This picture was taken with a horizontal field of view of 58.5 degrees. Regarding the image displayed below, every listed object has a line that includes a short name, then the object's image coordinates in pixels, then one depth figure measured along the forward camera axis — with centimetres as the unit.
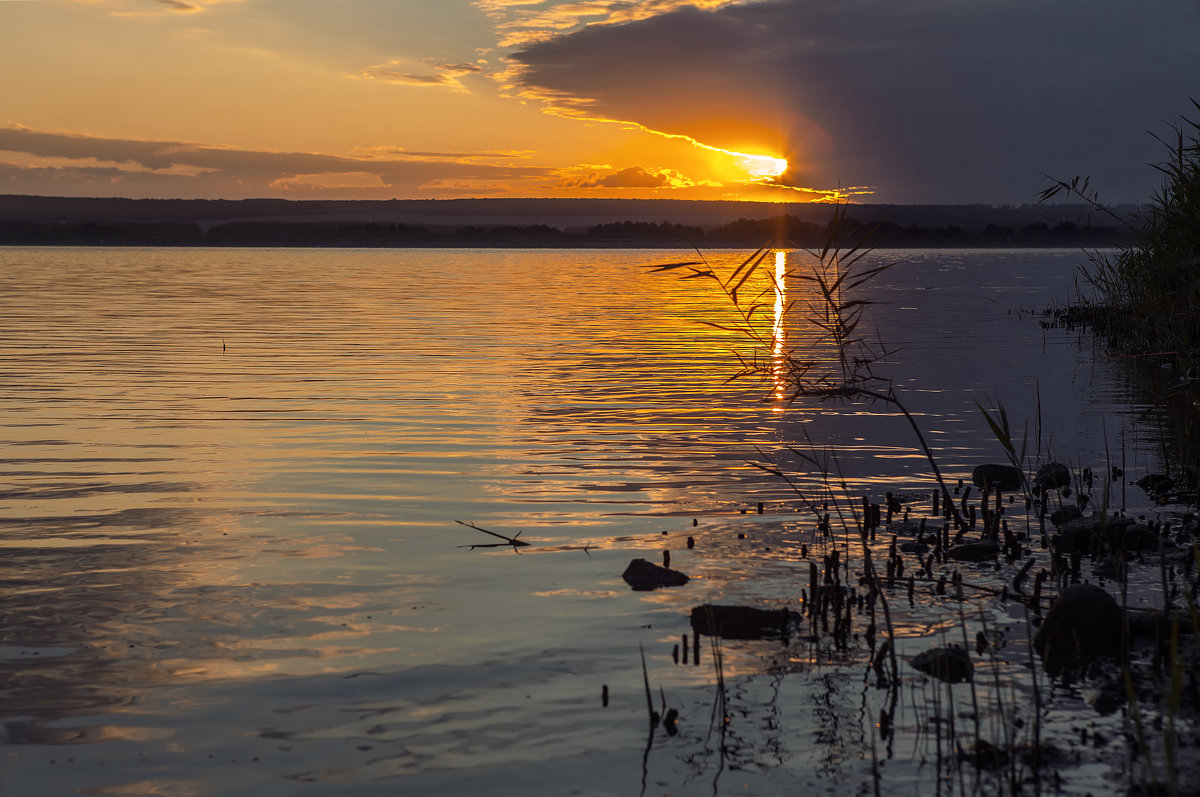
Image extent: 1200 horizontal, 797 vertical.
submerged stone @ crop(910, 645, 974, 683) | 696
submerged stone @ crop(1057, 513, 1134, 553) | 996
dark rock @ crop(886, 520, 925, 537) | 1088
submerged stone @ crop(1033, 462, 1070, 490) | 1307
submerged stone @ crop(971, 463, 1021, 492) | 1302
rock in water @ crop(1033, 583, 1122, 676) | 750
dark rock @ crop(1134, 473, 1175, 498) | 1263
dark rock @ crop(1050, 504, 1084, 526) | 1116
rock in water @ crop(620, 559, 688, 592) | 913
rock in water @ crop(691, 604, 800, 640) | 797
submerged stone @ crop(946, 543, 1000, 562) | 998
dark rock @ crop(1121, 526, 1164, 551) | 1009
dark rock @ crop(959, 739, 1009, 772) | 576
